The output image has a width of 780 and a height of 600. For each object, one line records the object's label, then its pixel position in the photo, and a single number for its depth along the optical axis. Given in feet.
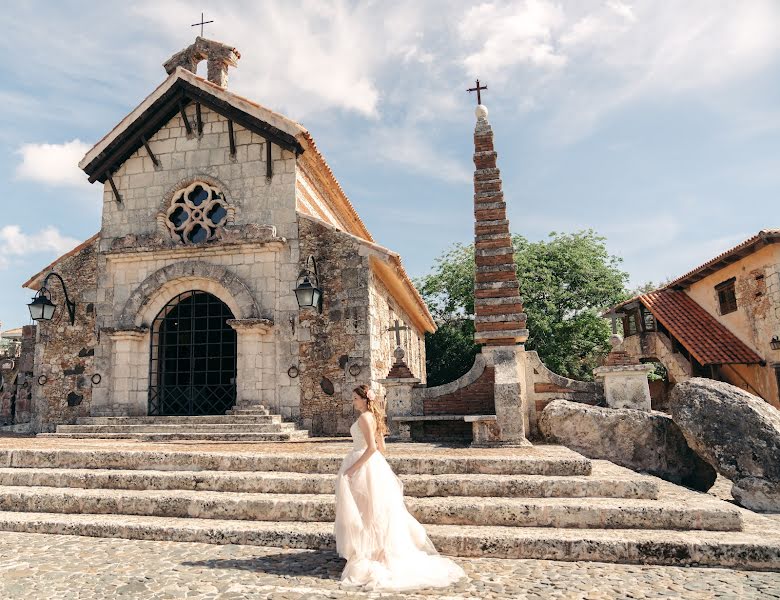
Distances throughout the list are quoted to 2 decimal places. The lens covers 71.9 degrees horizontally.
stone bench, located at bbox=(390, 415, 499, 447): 26.61
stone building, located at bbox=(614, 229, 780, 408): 51.16
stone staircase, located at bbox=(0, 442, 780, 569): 15.70
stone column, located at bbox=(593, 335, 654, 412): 28.91
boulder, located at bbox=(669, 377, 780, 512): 22.06
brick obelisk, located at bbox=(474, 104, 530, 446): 26.66
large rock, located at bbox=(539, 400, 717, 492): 26.25
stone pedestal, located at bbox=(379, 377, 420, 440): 29.71
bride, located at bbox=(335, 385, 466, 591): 13.39
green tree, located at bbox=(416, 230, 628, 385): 72.18
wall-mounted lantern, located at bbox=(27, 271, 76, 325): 38.37
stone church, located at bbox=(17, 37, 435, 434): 36.19
